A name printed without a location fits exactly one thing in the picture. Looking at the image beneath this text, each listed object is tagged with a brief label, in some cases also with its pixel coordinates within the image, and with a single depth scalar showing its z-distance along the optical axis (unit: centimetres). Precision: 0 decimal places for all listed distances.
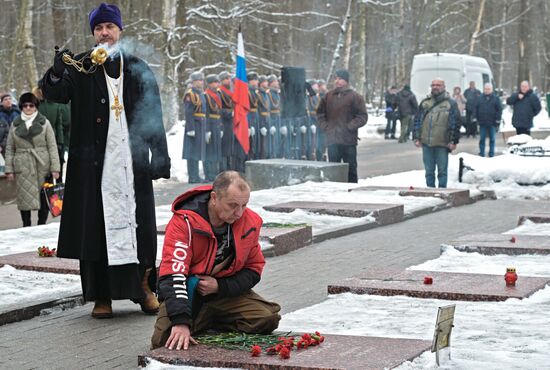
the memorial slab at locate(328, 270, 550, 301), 832
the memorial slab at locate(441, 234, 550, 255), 1073
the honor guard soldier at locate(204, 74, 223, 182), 2307
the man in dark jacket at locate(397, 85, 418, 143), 3731
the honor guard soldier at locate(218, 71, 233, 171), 2366
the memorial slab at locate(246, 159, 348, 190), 1861
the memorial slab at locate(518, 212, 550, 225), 1331
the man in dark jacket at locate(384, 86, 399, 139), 3939
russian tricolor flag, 2330
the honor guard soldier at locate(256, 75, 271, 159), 2566
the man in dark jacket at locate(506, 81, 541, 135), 2703
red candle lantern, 851
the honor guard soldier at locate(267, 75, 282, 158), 2625
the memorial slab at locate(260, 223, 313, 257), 1141
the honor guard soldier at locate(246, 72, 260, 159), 2527
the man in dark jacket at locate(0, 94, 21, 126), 1694
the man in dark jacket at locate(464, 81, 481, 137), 3791
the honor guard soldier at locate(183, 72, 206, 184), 2262
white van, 4138
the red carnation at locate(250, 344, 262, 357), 621
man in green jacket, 1809
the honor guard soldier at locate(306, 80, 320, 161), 2836
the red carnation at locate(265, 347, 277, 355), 627
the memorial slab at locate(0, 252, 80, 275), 958
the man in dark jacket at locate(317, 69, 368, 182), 1878
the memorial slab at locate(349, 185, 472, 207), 1639
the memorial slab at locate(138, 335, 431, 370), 598
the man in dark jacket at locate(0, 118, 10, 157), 1691
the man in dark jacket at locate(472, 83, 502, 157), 2812
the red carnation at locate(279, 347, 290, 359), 612
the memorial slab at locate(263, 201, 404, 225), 1395
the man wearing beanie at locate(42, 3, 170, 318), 807
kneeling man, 634
